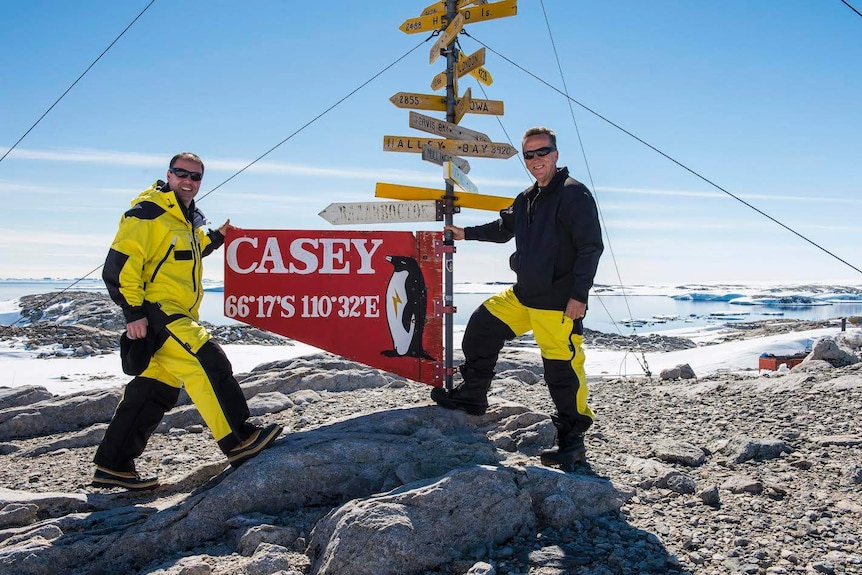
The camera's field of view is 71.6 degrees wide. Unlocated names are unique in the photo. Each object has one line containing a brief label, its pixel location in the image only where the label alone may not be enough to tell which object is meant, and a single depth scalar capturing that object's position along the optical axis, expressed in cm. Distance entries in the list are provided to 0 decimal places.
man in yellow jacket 416
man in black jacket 425
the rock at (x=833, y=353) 798
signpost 542
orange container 1080
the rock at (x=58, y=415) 644
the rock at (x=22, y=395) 728
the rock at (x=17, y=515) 382
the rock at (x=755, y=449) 453
